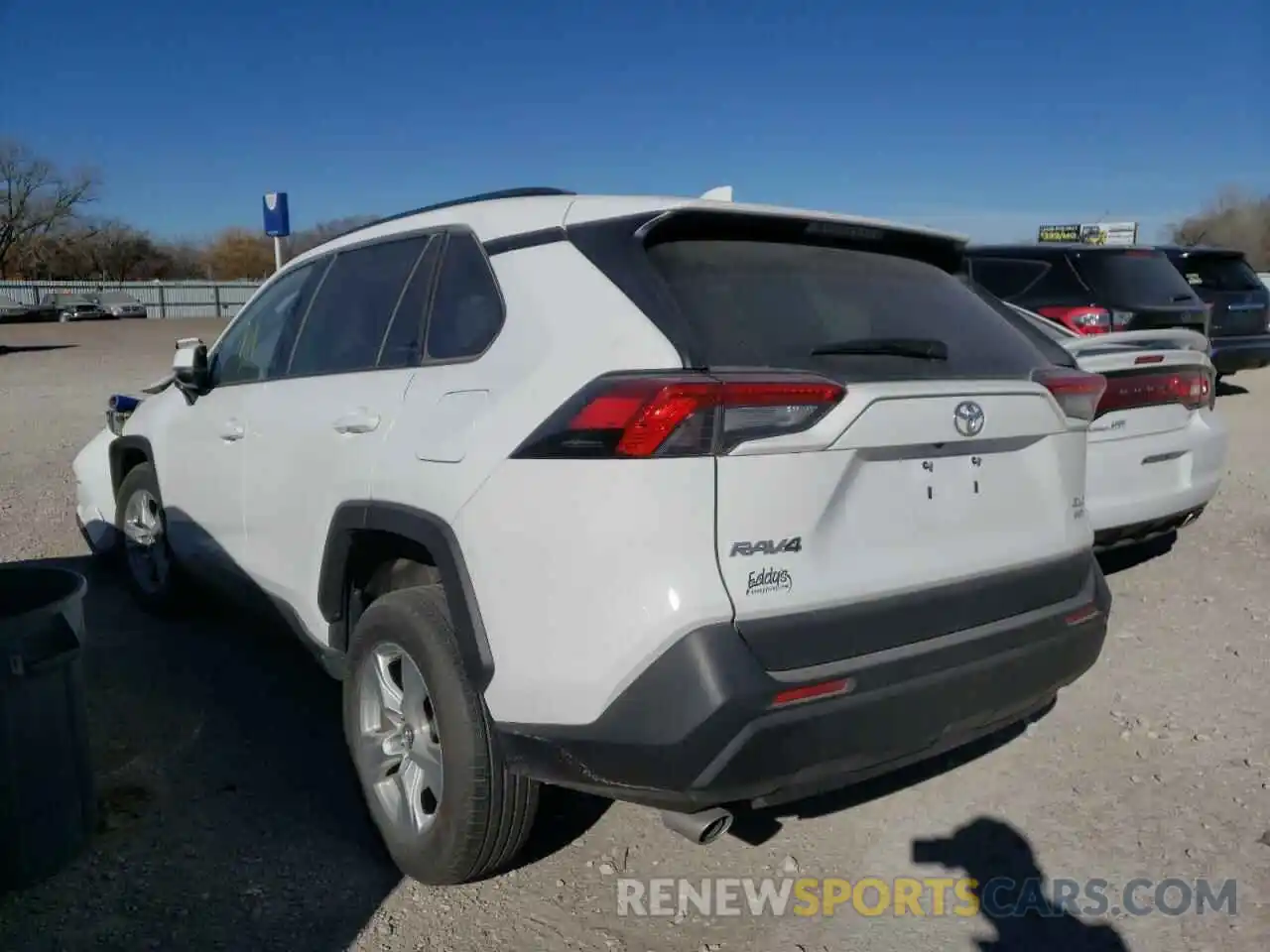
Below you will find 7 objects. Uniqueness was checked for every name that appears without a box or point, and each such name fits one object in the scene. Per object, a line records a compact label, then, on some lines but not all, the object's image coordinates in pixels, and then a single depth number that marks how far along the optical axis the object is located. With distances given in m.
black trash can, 2.71
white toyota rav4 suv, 2.22
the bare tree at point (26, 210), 61.34
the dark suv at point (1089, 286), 8.08
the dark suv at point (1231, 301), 12.37
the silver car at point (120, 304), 44.56
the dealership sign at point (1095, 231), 46.64
